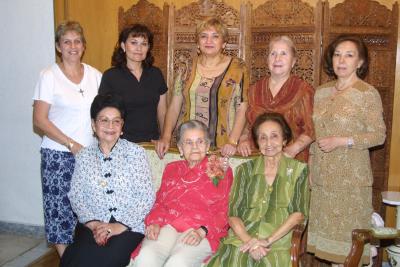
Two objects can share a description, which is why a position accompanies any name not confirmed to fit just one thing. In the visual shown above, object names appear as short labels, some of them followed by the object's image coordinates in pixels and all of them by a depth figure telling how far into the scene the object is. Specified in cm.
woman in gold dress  256
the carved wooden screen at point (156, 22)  360
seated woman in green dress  241
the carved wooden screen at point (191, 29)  346
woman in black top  305
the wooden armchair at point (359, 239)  229
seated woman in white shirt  258
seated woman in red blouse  252
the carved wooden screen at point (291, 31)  330
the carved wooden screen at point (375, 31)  322
